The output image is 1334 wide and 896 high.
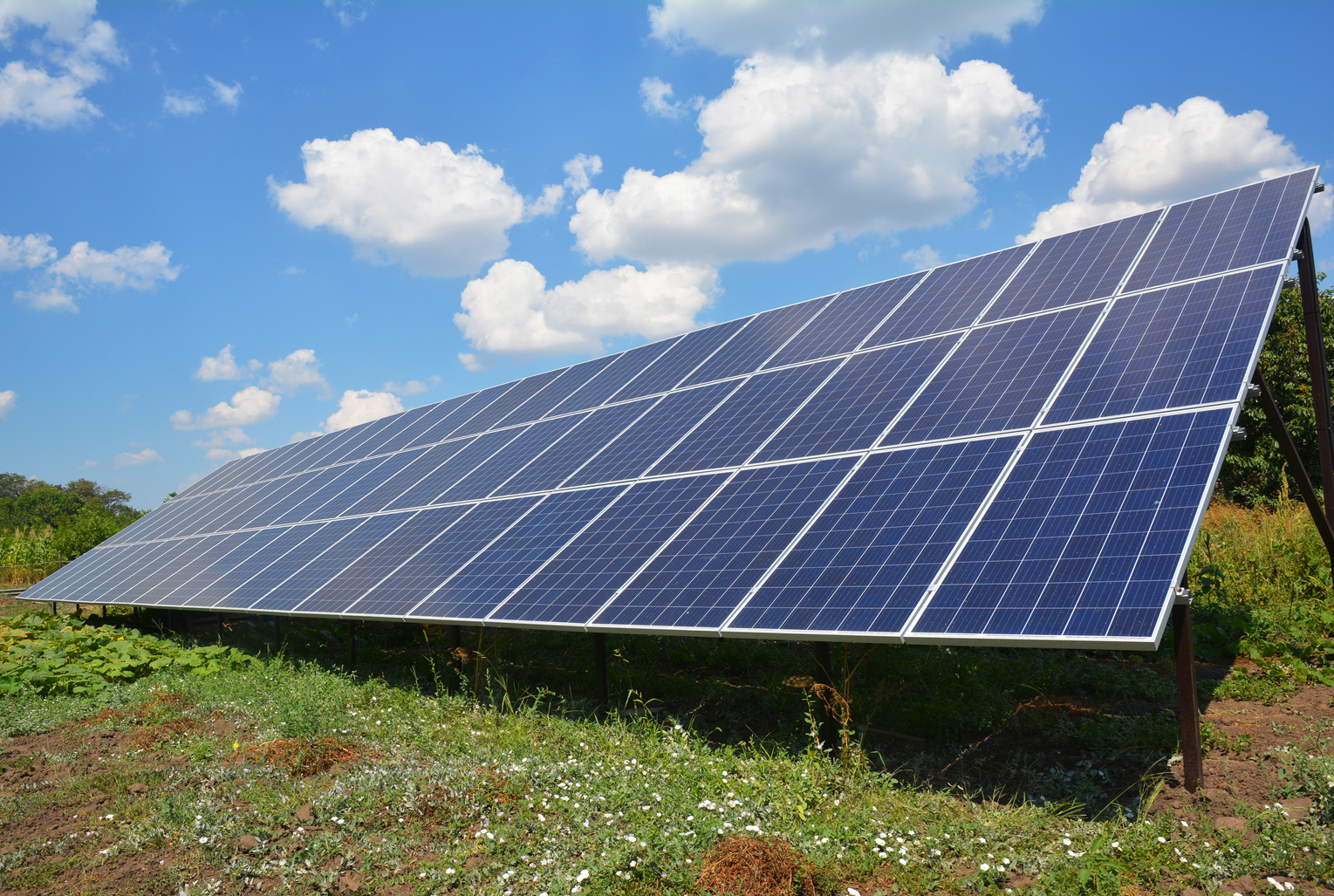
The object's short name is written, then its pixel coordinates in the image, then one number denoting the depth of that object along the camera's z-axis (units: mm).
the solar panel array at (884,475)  6754
